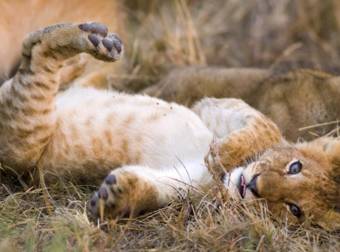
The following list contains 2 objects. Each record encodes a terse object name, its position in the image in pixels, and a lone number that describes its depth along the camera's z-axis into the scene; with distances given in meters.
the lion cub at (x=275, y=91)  8.48
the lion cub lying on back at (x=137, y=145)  6.34
